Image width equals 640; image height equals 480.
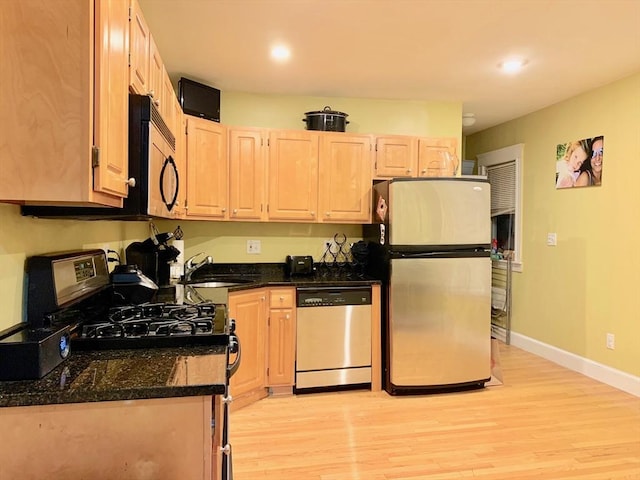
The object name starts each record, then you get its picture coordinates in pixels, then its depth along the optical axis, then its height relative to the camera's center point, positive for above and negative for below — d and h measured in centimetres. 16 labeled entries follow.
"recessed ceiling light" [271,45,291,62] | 279 +124
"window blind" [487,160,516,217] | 464 +60
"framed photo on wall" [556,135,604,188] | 355 +70
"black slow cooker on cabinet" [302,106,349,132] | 351 +98
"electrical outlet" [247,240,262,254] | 376 -7
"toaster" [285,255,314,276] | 351 -22
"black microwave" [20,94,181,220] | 146 +21
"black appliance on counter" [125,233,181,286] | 259 -13
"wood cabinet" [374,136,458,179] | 360 +71
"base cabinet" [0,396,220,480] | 109 -54
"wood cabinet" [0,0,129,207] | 113 +36
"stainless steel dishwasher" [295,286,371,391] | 316 -73
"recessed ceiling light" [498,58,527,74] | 299 +126
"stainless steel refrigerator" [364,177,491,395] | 315 -31
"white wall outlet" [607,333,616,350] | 341 -79
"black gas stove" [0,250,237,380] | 121 -31
